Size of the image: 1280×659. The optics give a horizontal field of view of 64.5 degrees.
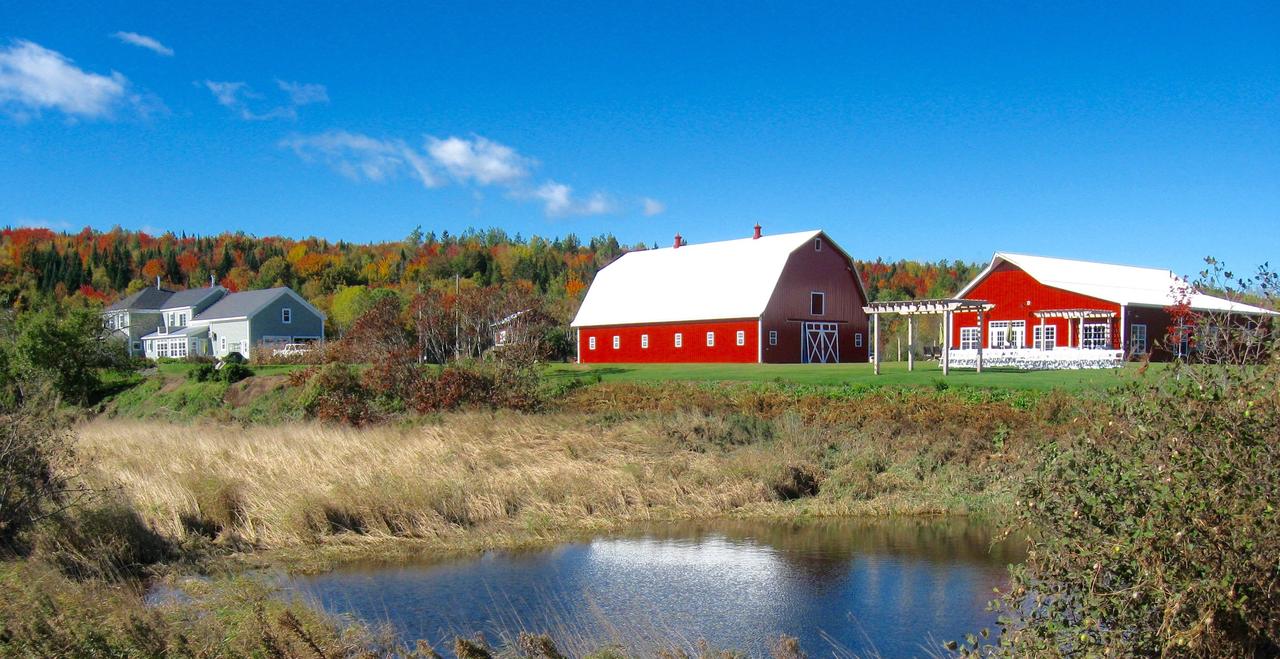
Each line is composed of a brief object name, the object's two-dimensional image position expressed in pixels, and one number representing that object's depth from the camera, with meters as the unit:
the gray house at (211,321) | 67.56
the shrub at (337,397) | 28.92
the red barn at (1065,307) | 41.09
